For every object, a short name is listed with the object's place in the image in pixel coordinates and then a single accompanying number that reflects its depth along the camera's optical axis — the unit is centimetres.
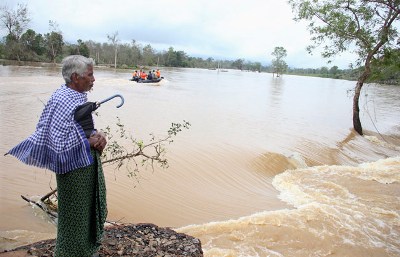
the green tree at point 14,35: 4144
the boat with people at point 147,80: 2647
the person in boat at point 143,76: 2756
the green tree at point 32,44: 4444
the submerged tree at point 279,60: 8588
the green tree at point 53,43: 4622
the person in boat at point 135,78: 2752
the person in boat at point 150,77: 2718
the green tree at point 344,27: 1199
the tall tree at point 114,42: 6108
